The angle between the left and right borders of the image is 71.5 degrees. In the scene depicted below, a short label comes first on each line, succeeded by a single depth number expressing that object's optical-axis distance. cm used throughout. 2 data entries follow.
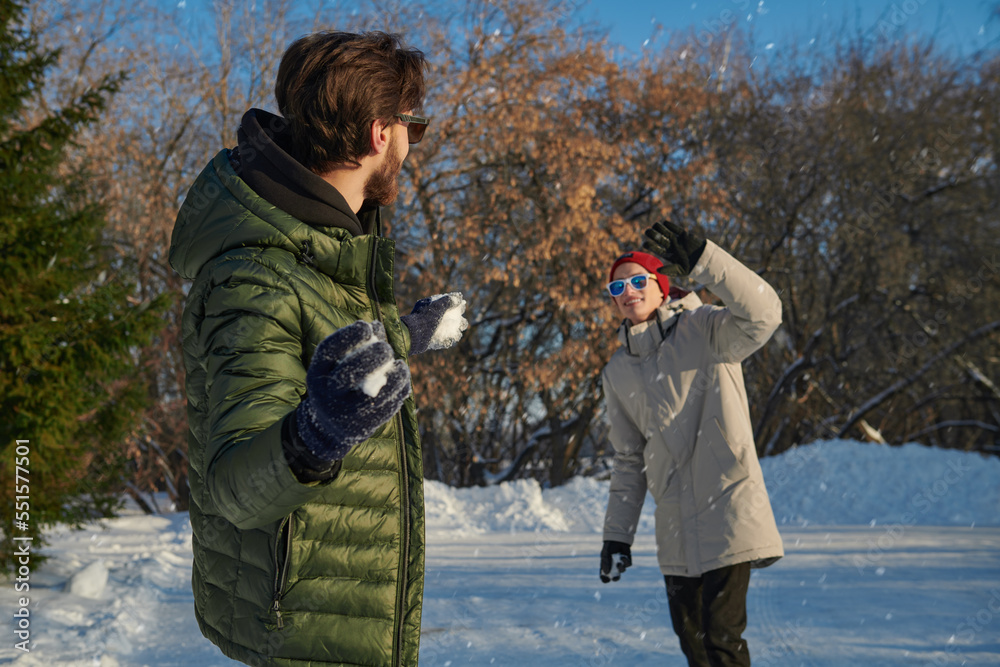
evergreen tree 564
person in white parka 302
